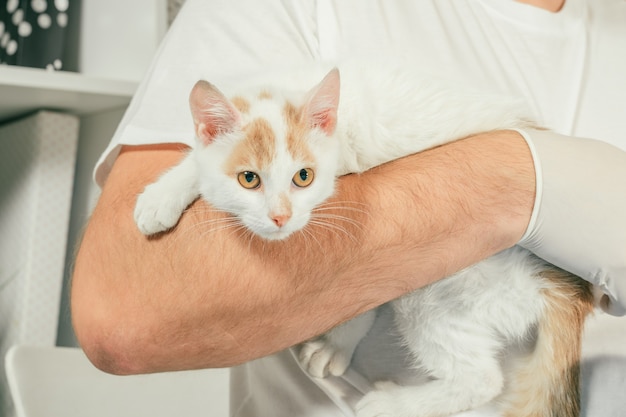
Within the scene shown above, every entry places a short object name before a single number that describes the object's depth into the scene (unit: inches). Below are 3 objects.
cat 33.0
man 32.8
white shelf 60.9
